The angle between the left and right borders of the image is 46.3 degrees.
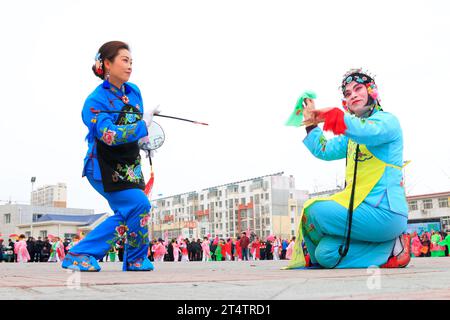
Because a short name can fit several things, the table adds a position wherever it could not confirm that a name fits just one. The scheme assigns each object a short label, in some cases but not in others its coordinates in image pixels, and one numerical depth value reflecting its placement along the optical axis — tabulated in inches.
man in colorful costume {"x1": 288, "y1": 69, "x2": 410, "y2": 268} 188.5
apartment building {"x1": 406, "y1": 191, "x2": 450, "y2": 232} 2111.2
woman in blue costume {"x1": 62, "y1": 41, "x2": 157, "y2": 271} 182.1
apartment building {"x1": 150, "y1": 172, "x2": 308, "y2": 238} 3659.0
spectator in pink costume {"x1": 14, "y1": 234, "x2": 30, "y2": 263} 865.1
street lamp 2202.3
